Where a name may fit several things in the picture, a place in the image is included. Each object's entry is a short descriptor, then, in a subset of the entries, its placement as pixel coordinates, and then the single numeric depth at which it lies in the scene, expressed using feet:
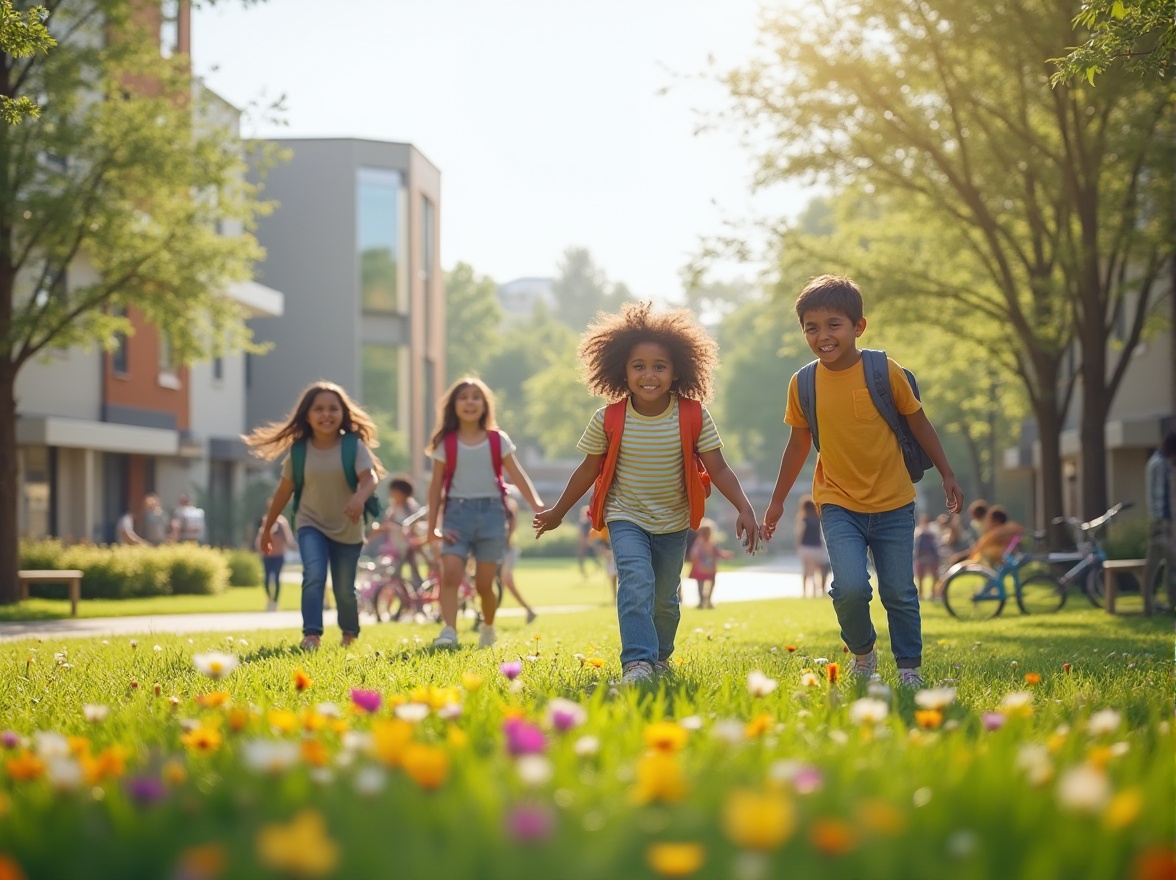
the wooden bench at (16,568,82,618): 59.57
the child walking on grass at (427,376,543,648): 34.30
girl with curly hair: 22.85
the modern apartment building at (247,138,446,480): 181.47
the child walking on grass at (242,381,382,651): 33.19
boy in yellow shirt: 22.08
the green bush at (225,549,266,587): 93.97
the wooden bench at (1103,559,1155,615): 54.08
